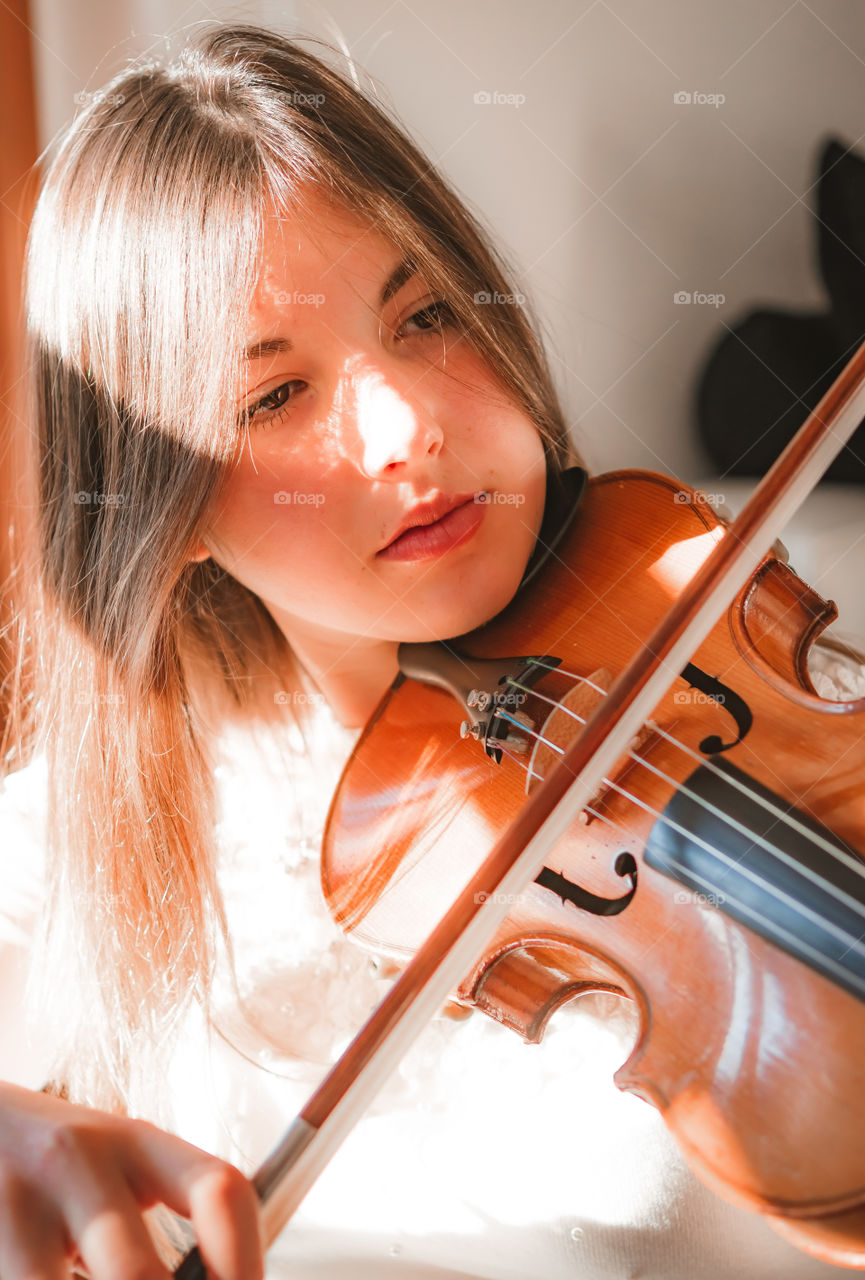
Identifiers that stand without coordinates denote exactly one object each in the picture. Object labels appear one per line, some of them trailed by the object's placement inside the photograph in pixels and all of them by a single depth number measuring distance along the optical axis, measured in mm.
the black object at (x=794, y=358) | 1064
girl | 640
